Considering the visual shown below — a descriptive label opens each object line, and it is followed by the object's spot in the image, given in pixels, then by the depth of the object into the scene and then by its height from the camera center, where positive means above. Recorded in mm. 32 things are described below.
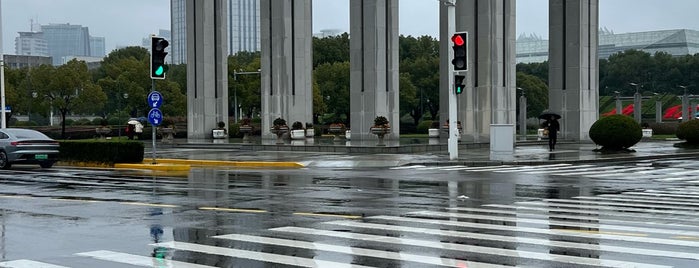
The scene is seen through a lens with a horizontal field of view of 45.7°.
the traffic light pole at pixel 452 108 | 31406 +333
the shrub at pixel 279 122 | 53125 -216
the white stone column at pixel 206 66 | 59219 +3829
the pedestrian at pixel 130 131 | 55781 -749
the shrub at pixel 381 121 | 48219 -214
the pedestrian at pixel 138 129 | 58906 -677
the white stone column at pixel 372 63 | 50438 +3397
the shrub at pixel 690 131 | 43969 -840
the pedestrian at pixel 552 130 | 40062 -659
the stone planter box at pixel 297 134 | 52656 -985
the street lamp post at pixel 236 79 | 85800 +4287
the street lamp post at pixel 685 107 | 90188 +921
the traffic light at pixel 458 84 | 31241 +1254
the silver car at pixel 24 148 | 28844 -970
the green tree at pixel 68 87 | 76500 +3109
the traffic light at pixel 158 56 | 27219 +2092
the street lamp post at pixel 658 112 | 94125 +410
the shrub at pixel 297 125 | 53000 -415
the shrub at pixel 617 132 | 39094 -762
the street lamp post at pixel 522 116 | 74756 +64
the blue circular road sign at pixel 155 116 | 28922 +129
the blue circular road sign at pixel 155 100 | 28906 +690
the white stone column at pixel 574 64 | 53625 +3393
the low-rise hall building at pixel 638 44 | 163500 +15209
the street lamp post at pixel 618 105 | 92062 +1221
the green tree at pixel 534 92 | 106312 +3172
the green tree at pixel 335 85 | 87875 +3523
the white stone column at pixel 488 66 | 48844 +3028
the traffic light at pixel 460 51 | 29891 +2378
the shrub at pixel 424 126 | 78375 -825
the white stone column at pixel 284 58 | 54562 +4023
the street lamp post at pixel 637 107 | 87050 +923
